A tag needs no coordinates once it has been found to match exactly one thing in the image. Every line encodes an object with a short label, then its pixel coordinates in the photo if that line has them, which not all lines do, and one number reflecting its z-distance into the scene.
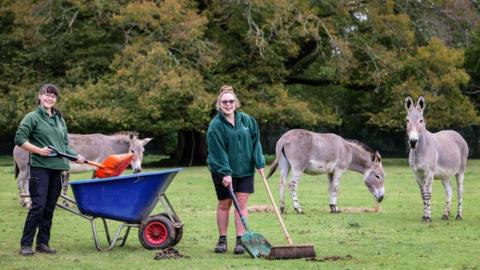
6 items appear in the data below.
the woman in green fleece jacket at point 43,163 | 9.76
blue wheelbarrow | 10.02
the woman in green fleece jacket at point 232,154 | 9.86
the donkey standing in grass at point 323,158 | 16.19
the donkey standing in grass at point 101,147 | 17.16
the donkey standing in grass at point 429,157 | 13.66
